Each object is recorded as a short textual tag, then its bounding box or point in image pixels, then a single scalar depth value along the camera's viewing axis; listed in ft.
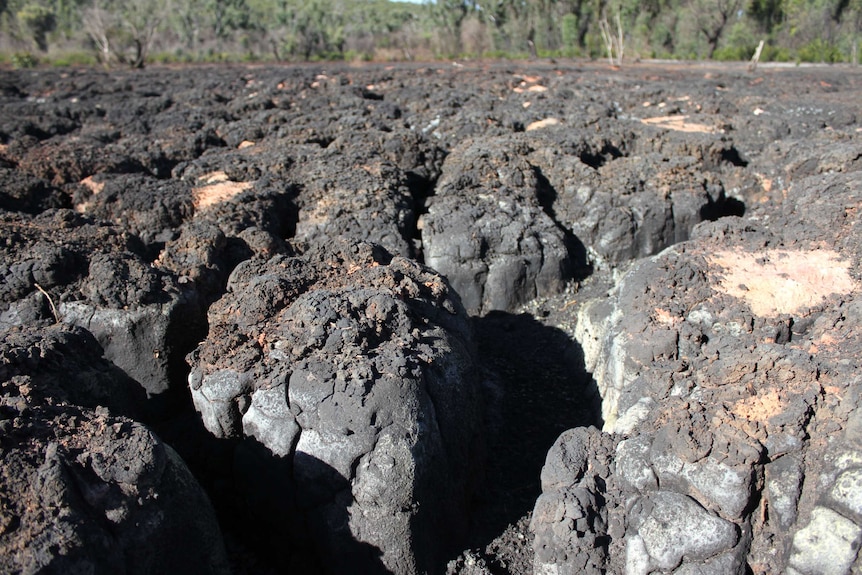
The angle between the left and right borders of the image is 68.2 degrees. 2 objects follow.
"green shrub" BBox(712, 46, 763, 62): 89.04
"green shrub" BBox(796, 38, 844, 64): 78.12
